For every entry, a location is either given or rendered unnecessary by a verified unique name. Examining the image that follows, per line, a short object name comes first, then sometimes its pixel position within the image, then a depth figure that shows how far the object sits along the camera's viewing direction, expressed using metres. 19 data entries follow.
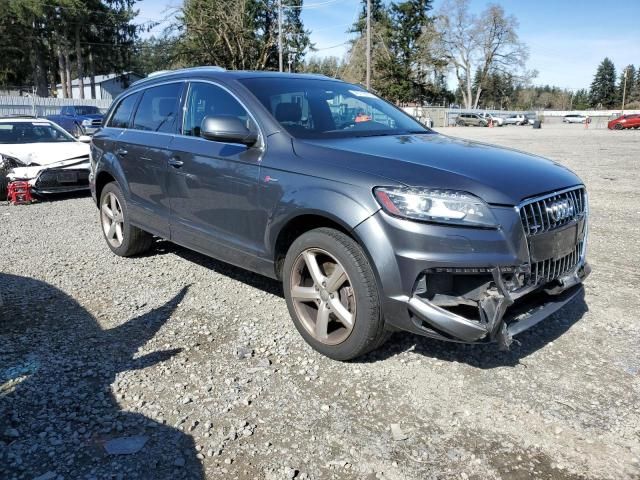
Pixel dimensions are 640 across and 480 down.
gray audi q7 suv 2.93
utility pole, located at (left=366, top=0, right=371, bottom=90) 32.47
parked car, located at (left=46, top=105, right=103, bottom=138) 24.10
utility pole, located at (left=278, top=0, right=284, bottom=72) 33.97
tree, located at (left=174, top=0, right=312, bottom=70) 45.50
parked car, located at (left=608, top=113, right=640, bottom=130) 43.19
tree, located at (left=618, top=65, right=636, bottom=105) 106.31
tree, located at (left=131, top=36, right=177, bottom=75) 49.94
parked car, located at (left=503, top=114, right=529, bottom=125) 61.97
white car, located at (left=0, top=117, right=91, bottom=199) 9.27
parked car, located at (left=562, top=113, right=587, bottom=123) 66.75
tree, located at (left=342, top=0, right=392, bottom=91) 56.00
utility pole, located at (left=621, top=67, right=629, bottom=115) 101.19
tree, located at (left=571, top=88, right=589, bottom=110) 115.91
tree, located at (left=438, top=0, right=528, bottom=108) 71.25
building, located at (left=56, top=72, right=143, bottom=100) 63.62
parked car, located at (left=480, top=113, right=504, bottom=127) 56.63
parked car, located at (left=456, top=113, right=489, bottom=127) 55.84
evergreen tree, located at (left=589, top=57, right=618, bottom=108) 112.28
